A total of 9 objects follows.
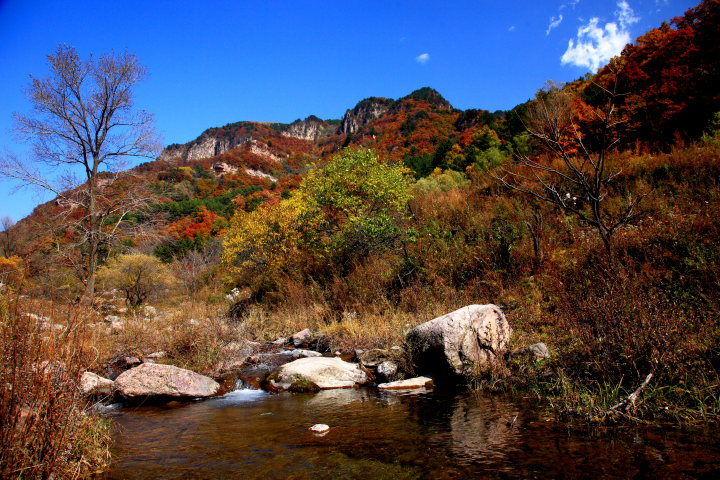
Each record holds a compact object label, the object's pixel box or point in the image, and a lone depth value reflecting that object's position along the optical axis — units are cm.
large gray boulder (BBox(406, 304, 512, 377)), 576
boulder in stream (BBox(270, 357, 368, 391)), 638
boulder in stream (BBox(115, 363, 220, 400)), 598
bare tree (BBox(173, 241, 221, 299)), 2720
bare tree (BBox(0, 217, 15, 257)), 2984
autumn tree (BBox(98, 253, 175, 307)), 2338
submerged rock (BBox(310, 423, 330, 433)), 425
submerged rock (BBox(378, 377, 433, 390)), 580
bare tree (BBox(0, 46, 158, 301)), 1501
